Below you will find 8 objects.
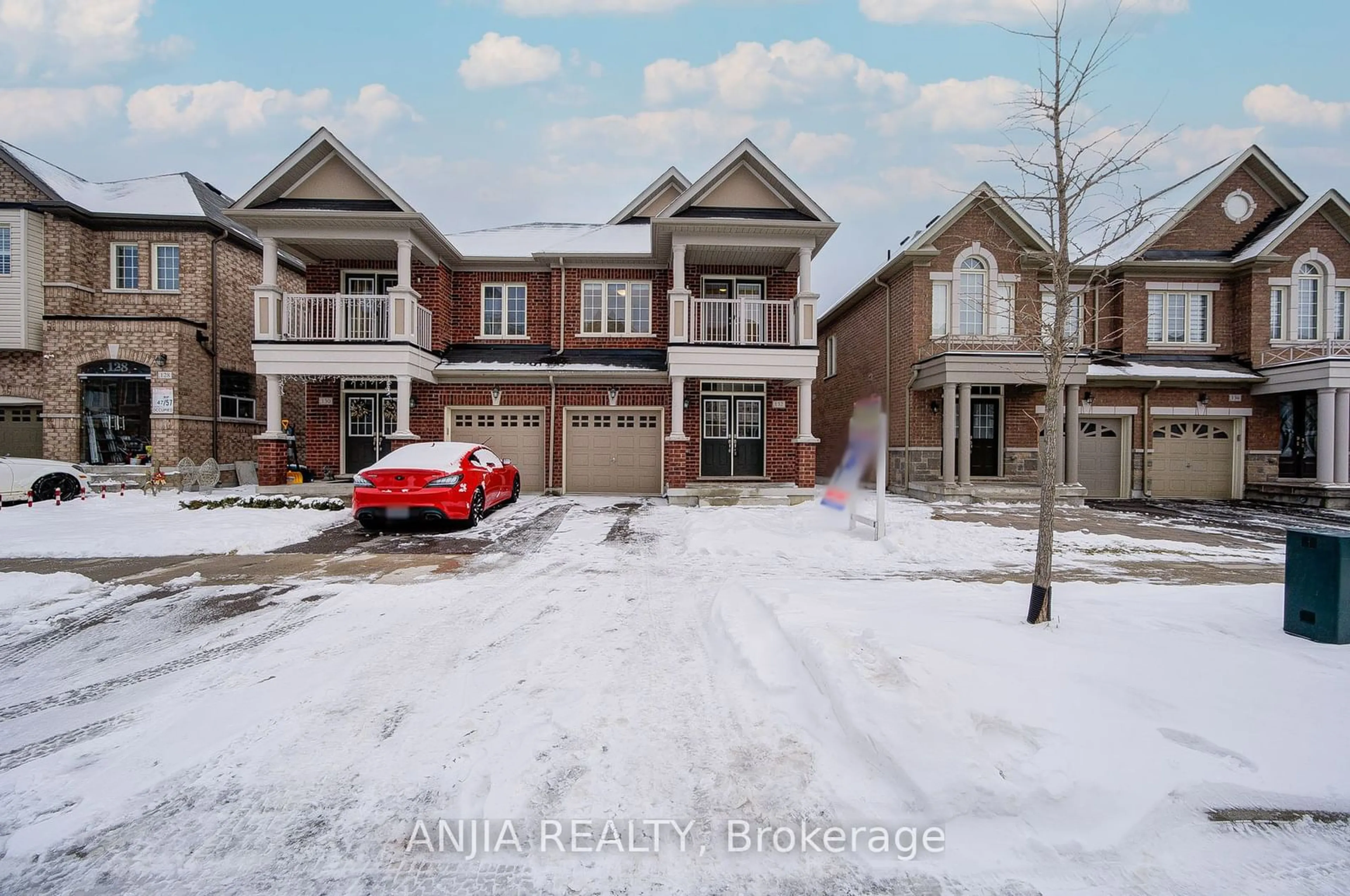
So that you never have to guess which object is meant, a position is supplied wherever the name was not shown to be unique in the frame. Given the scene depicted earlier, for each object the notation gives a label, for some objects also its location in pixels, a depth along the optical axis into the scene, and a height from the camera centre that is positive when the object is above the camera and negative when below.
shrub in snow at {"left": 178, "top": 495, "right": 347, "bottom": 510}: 11.95 -1.34
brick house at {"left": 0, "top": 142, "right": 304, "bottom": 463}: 15.73 +3.06
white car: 11.69 -0.90
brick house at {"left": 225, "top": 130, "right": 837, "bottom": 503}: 13.94 +2.73
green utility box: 4.33 -1.04
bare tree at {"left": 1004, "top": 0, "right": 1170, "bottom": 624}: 4.93 +1.42
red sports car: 9.84 -0.83
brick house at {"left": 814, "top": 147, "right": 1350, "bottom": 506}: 16.61 +2.84
